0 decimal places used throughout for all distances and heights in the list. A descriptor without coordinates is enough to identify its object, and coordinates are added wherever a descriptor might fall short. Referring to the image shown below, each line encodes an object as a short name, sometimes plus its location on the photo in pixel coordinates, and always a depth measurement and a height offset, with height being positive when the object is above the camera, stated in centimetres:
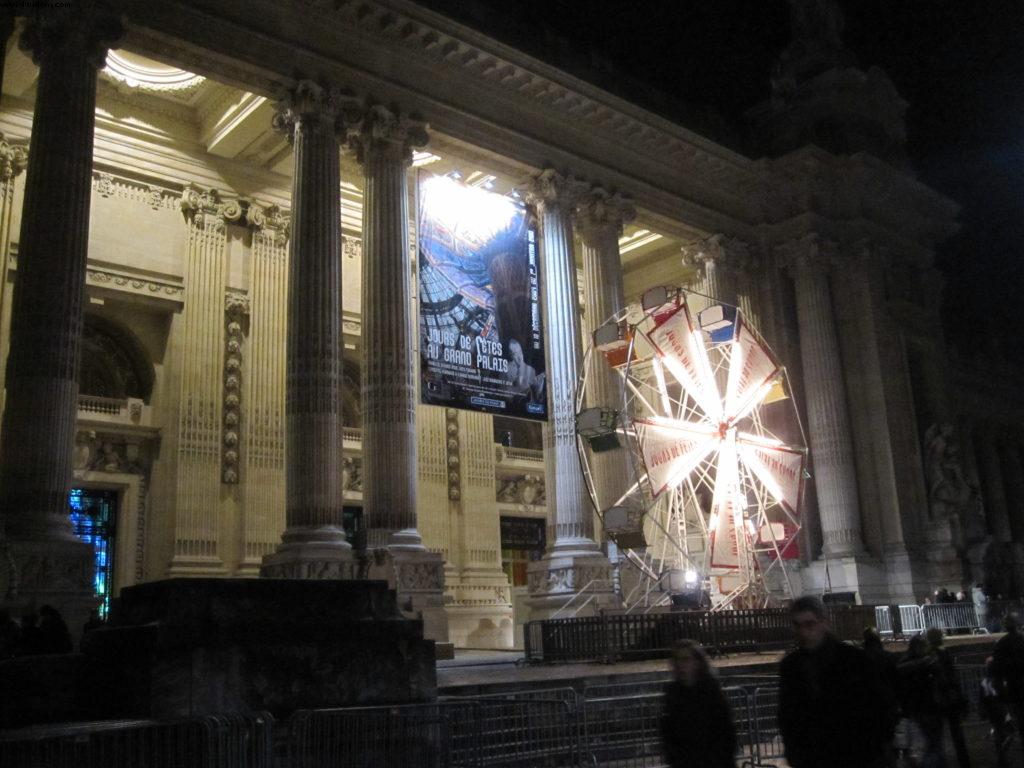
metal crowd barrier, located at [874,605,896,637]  2283 -72
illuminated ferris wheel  2034 +309
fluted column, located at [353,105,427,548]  1895 +530
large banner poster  2067 +645
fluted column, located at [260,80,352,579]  1772 +477
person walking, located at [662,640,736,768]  534 -64
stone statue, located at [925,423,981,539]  2873 +295
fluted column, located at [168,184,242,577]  2202 +520
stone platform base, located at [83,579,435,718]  783 -23
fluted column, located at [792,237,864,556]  2719 +499
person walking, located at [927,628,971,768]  874 -94
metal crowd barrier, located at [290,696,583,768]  743 -99
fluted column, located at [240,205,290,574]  2286 +526
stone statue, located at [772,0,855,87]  3141 +1699
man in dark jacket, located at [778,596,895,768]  478 -56
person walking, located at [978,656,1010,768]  1015 -136
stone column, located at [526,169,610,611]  2142 +399
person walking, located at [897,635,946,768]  848 -96
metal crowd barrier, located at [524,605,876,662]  1647 -57
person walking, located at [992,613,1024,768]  920 -77
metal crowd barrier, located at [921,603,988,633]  2344 -77
